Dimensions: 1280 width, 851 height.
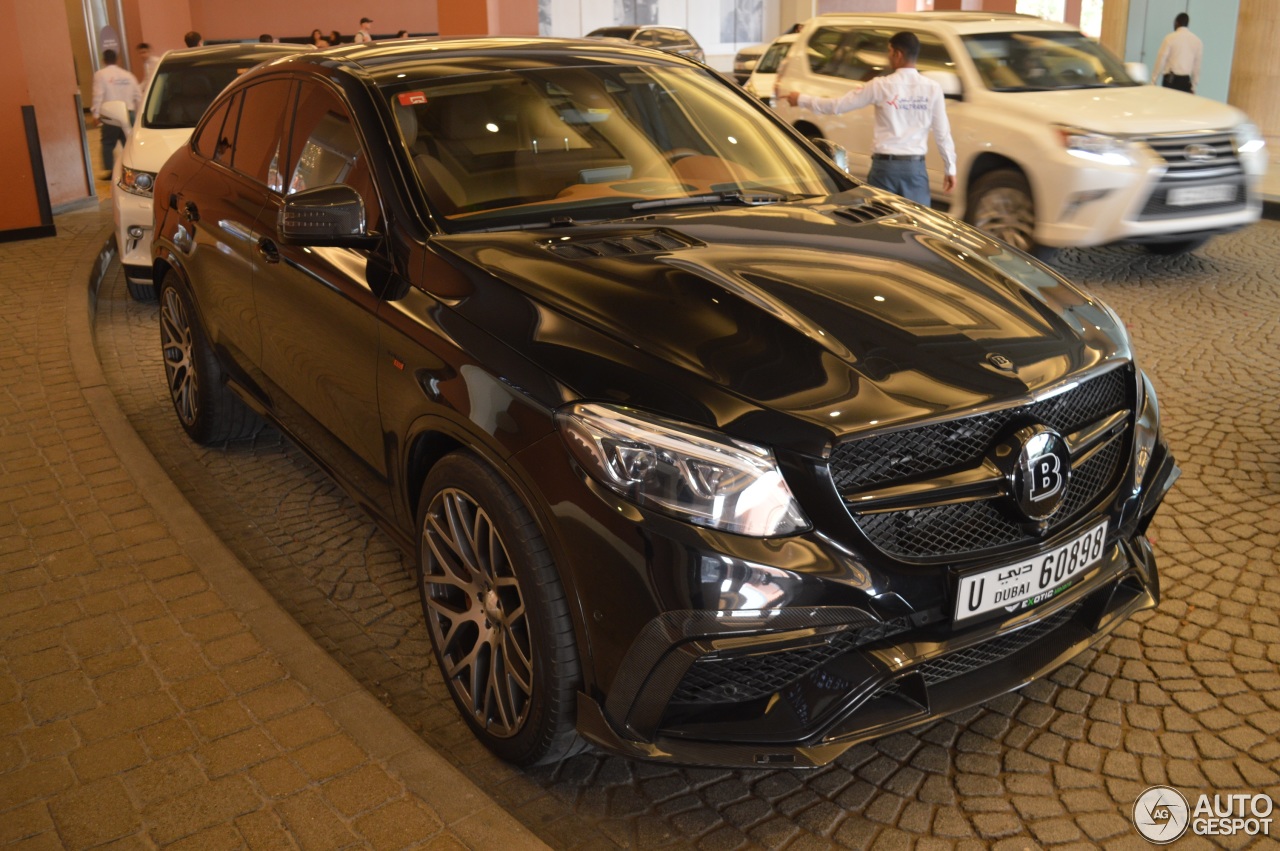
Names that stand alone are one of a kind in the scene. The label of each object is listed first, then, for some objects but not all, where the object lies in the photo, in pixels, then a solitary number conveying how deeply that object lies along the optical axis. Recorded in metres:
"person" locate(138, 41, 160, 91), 14.19
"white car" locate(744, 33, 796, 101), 14.02
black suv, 2.58
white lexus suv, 8.42
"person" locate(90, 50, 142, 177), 14.98
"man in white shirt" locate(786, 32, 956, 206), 8.27
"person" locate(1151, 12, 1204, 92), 14.93
